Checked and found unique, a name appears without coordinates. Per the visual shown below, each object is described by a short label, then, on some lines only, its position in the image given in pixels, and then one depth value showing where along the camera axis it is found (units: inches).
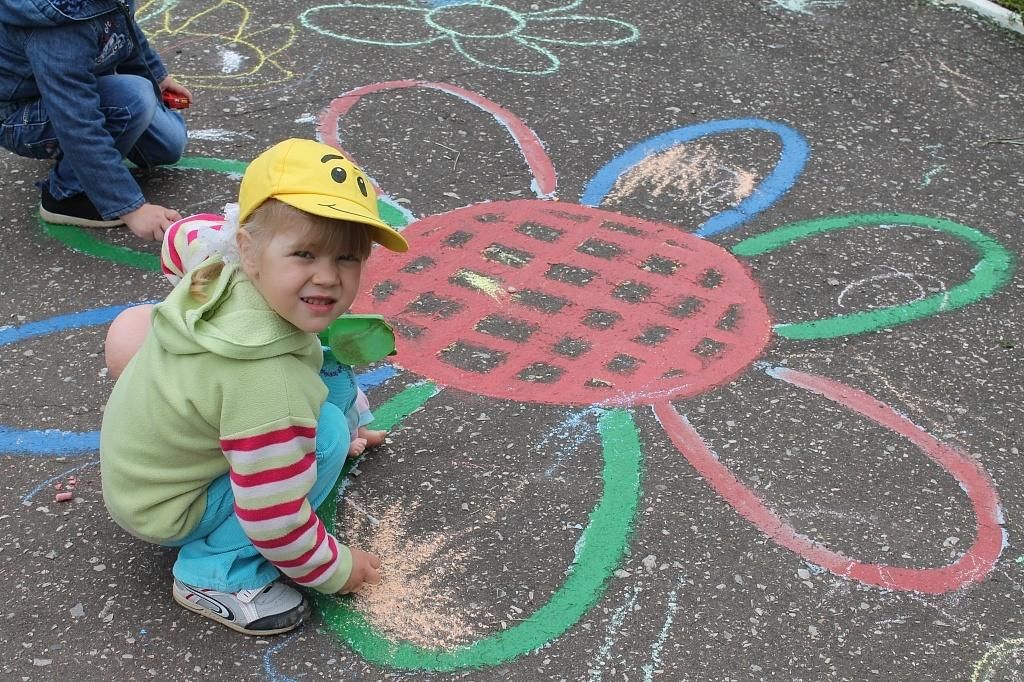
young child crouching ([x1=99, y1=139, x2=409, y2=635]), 65.3
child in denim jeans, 106.6
